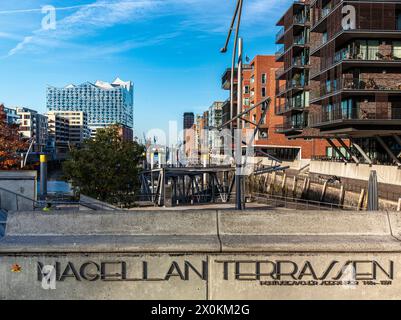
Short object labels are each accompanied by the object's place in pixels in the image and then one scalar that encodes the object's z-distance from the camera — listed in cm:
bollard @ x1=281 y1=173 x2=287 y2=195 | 4823
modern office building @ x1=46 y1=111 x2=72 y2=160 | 19562
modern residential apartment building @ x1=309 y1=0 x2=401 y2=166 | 3528
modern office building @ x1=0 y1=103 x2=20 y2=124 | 16962
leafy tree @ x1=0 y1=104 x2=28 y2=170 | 3142
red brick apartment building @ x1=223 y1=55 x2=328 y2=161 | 6886
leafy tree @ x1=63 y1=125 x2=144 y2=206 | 2417
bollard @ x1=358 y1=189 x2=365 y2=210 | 2965
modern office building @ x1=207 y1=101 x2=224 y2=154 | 13823
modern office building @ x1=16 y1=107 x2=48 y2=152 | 17369
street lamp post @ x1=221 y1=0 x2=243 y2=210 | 1159
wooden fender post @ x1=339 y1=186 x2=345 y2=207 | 3348
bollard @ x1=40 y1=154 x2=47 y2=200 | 2150
